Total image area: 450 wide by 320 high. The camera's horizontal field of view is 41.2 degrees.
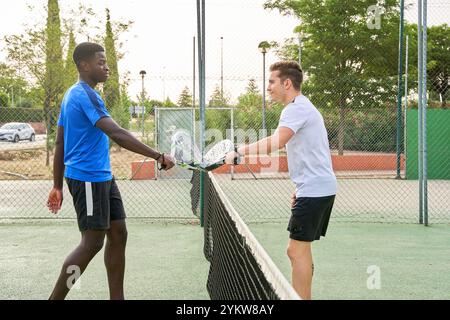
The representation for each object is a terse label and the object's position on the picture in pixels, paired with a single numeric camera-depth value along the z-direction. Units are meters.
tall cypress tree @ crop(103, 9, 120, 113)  18.84
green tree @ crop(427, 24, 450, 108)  28.02
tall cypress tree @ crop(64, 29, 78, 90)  18.02
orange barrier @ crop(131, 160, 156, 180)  14.91
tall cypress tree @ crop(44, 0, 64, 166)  17.88
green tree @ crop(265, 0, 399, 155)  16.66
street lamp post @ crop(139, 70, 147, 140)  11.61
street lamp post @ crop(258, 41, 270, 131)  9.30
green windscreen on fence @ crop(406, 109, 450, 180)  15.16
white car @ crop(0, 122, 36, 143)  25.30
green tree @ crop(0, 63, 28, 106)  18.55
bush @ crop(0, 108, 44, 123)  17.83
